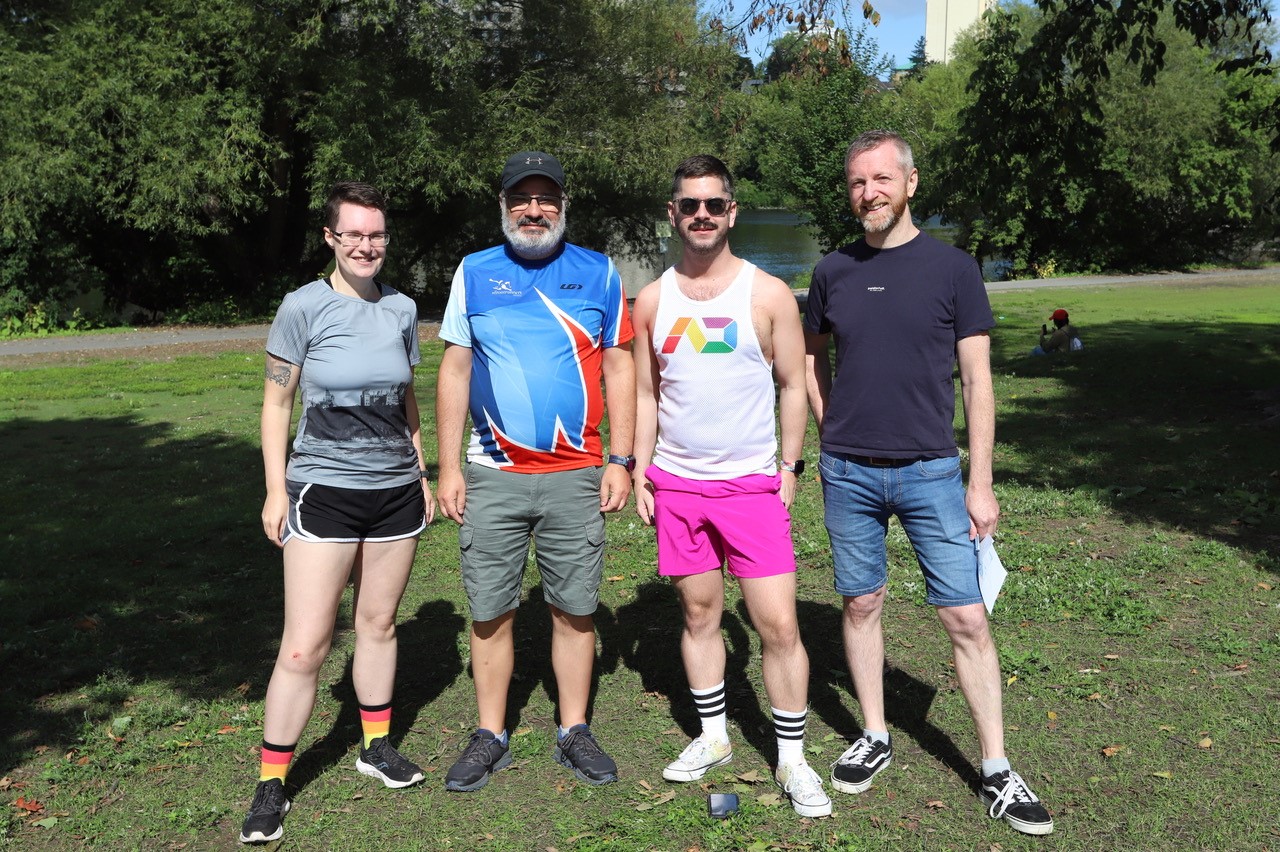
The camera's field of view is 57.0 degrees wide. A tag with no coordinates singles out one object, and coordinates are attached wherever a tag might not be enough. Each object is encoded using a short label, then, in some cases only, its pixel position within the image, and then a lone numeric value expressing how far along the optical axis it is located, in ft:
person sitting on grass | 56.85
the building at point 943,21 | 365.61
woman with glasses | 13.60
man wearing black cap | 14.15
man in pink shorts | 13.56
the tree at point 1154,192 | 131.23
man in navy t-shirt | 13.20
